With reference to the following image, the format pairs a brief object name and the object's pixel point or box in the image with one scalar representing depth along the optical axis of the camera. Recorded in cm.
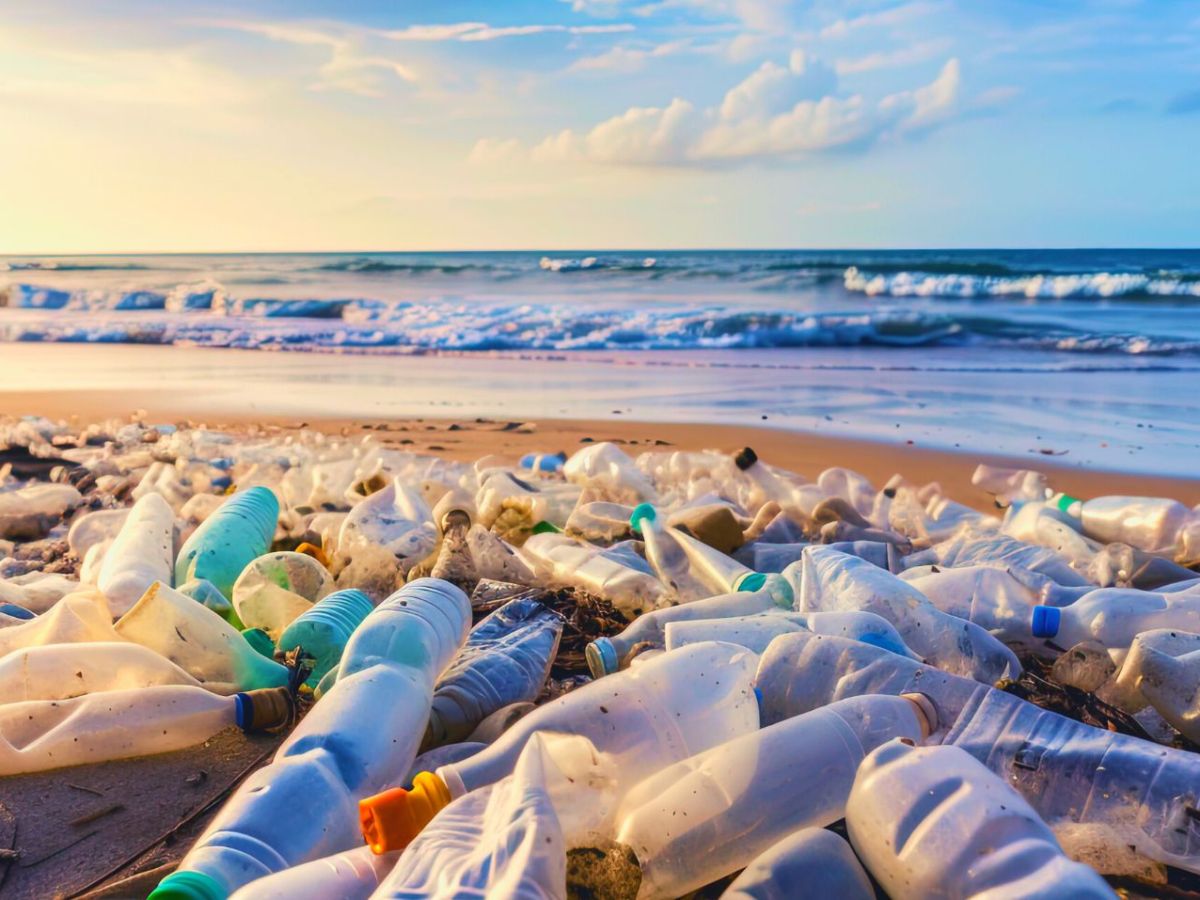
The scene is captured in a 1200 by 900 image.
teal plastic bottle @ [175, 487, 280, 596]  255
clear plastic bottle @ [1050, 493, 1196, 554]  338
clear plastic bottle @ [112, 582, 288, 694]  191
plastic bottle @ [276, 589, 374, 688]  202
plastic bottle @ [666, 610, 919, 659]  190
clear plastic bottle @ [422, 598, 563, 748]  177
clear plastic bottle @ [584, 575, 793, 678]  194
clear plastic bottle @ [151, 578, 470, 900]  120
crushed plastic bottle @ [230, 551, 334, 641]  228
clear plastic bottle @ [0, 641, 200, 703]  182
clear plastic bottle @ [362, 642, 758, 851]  145
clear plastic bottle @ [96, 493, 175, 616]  233
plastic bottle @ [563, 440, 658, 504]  400
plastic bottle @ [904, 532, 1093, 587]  276
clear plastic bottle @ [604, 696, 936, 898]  128
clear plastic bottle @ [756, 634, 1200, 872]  140
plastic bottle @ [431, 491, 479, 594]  258
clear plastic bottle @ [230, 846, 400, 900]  112
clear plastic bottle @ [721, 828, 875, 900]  117
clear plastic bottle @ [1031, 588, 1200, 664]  221
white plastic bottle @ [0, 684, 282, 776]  172
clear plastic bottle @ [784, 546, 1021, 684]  205
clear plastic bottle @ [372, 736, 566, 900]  104
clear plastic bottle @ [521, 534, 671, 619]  257
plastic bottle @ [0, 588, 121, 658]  198
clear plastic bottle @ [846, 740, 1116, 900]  108
